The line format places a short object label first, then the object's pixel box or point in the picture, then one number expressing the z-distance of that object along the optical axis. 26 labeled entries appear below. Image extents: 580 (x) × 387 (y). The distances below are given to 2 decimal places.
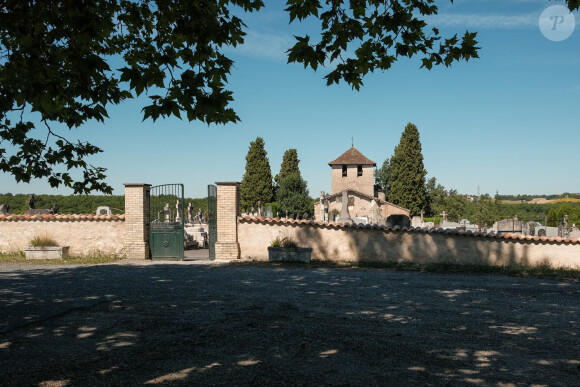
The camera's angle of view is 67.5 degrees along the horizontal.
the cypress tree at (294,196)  46.16
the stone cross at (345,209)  17.37
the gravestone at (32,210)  19.25
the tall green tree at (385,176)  65.19
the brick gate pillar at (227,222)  14.20
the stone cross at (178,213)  22.19
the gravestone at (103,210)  18.97
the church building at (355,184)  45.34
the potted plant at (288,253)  13.58
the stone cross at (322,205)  21.59
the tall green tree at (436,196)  58.94
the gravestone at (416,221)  22.95
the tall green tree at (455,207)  56.84
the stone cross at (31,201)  20.02
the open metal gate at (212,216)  14.47
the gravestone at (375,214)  20.36
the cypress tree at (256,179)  48.53
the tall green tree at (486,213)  46.25
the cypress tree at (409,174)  46.72
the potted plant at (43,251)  14.77
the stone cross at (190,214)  26.90
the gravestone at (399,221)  14.80
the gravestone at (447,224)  32.21
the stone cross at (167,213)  22.07
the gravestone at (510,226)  20.23
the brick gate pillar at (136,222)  14.58
